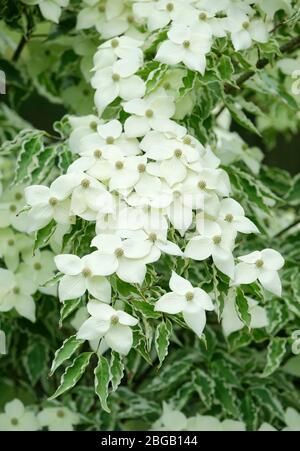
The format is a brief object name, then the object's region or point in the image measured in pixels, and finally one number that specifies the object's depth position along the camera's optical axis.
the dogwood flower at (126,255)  1.87
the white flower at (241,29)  2.13
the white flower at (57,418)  2.37
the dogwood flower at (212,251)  1.93
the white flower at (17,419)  2.37
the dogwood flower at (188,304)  1.89
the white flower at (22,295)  2.23
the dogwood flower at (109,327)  1.87
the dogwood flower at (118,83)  2.10
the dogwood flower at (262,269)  1.94
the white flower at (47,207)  1.96
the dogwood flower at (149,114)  2.06
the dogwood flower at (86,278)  1.88
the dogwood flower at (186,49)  2.07
